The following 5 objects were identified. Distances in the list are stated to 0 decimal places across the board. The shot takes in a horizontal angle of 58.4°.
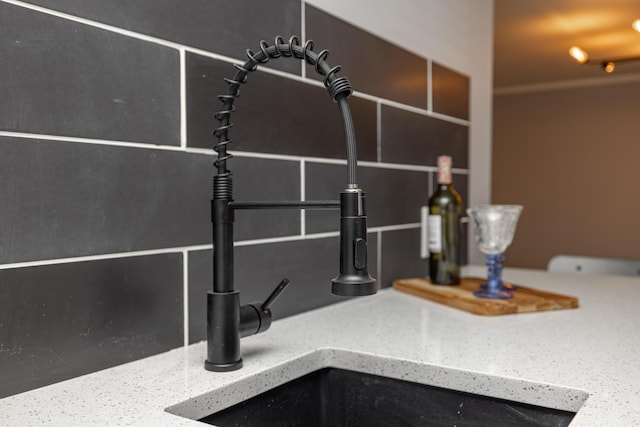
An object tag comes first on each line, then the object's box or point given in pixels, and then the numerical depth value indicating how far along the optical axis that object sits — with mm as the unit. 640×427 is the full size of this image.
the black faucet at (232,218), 659
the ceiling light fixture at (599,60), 4021
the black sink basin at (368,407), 706
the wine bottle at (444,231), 1320
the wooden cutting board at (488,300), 1097
